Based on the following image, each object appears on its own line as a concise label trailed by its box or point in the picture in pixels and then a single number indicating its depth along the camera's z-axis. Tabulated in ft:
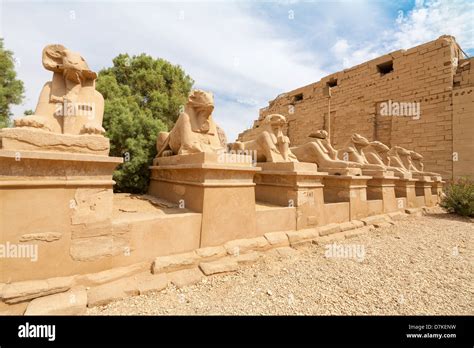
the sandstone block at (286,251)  10.63
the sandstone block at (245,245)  9.44
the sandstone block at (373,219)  16.12
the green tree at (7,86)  27.86
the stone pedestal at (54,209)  6.09
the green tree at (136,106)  15.20
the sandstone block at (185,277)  7.68
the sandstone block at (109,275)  6.69
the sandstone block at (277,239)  10.84
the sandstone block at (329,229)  13.08
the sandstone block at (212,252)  8.78
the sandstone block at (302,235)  11.60
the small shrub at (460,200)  20.49
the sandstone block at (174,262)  7.82
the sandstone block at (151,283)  7.07
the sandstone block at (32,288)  5.72
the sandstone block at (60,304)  5.66
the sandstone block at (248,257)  9.30
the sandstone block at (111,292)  6.35
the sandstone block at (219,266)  8.37
